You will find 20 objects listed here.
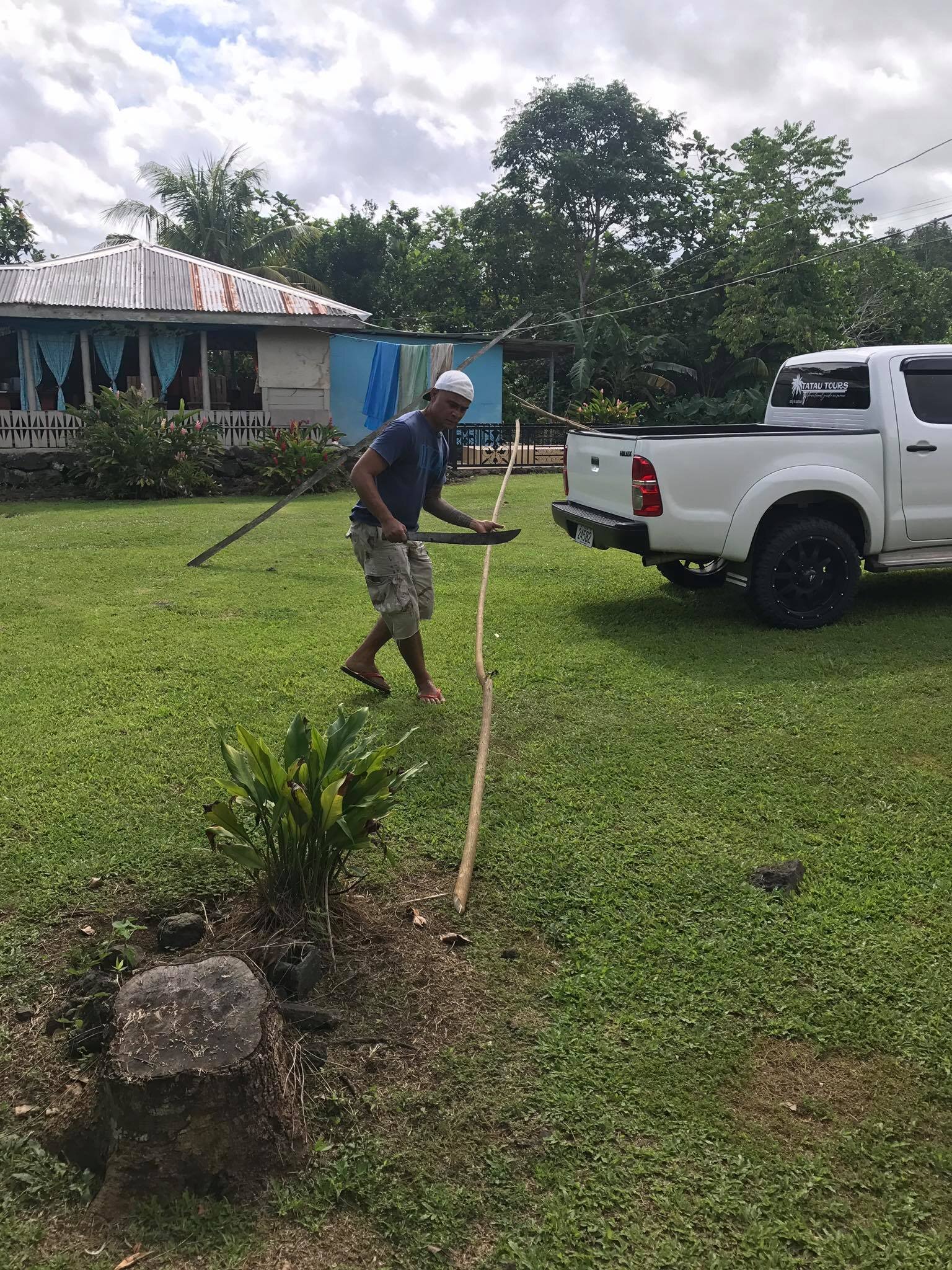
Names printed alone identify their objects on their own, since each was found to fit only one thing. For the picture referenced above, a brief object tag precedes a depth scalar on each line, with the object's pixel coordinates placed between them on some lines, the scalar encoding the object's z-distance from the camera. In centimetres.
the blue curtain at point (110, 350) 1658
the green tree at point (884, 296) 2903
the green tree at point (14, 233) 3234
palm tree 3052
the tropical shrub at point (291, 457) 1483
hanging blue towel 1795
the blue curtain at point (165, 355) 1684
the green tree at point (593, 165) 3141
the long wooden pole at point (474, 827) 305
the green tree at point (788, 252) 2636
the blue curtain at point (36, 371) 1630
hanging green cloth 1784
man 457
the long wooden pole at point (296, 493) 796
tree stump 205
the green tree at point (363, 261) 3216
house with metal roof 1563
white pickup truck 599
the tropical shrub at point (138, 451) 1406
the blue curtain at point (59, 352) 1639
